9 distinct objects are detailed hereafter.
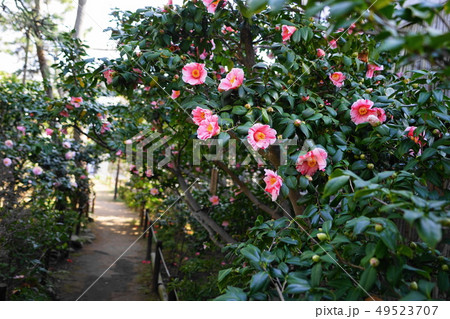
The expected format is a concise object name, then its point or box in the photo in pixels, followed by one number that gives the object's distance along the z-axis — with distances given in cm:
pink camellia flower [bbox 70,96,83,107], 241
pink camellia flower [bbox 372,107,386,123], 123
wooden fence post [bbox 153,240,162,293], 342
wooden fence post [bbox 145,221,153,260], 449
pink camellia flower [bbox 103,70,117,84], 150
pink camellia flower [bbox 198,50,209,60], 183
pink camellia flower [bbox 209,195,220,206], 293
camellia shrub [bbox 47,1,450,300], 70
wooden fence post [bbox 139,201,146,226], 634
